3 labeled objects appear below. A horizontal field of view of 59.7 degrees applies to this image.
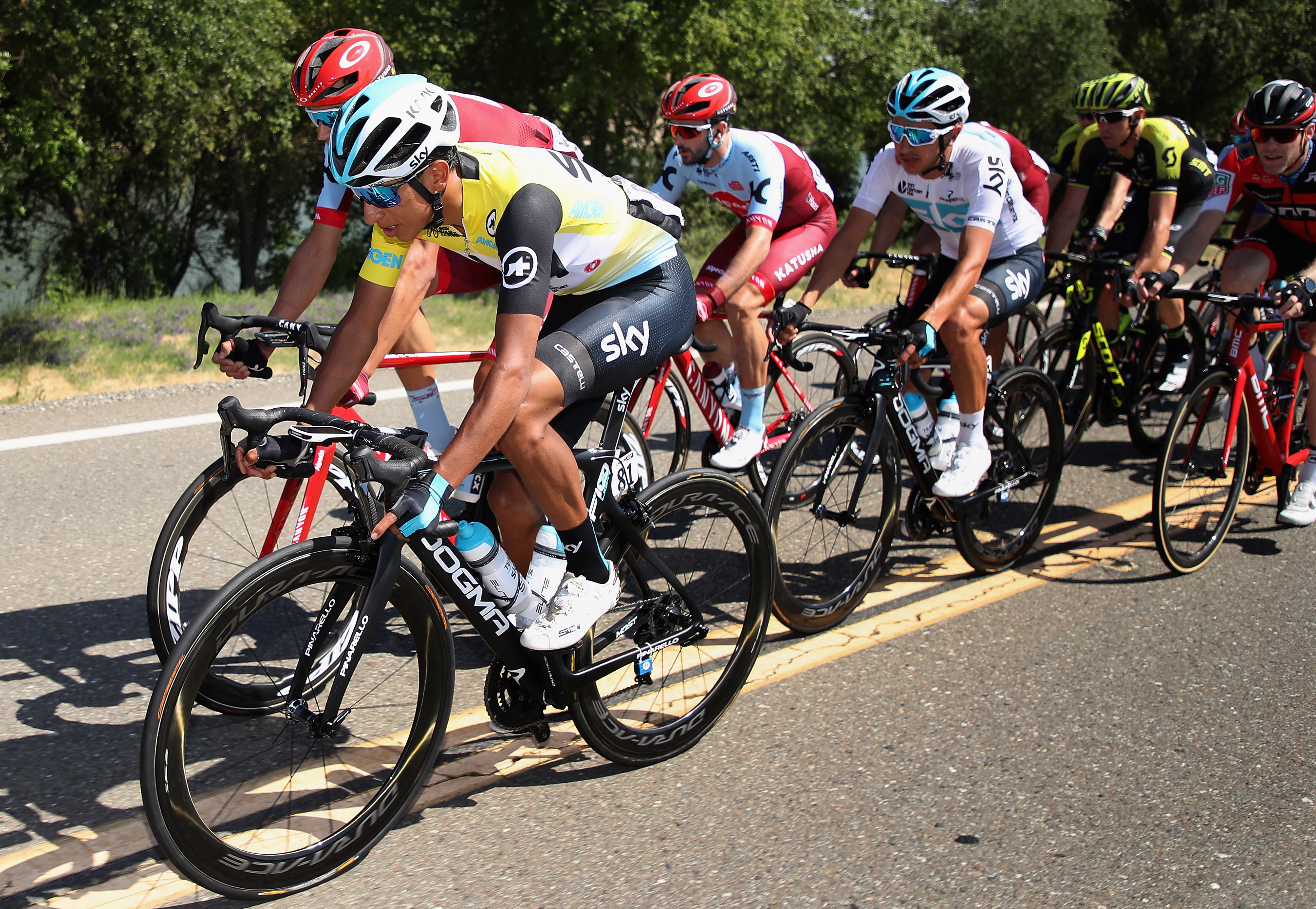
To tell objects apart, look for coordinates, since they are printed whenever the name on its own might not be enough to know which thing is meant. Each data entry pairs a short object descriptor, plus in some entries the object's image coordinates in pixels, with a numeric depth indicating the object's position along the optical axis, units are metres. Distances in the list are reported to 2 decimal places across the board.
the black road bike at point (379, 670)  2.74
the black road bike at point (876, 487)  4.57
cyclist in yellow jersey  2.89
